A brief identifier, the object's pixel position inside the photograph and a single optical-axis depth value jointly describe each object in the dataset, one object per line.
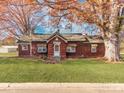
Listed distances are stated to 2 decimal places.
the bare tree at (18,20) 18.36
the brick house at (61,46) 15.42
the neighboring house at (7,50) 27.90
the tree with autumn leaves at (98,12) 8.94
